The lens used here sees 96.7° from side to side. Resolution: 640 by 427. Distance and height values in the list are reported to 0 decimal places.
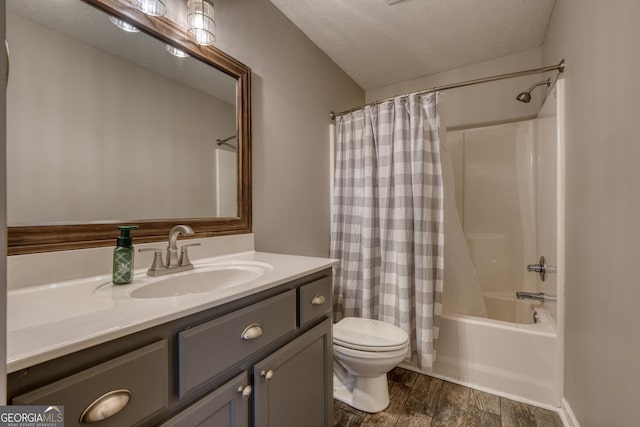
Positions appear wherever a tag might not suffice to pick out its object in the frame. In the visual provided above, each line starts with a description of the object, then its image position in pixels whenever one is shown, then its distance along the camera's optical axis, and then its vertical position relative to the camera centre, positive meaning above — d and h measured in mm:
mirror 837 +301
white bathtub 1614 -894
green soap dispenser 884 -155
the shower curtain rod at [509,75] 1603 +794
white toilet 1479 -776
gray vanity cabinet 499 -380
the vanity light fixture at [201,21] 1205 +811
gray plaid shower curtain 1798 -62
